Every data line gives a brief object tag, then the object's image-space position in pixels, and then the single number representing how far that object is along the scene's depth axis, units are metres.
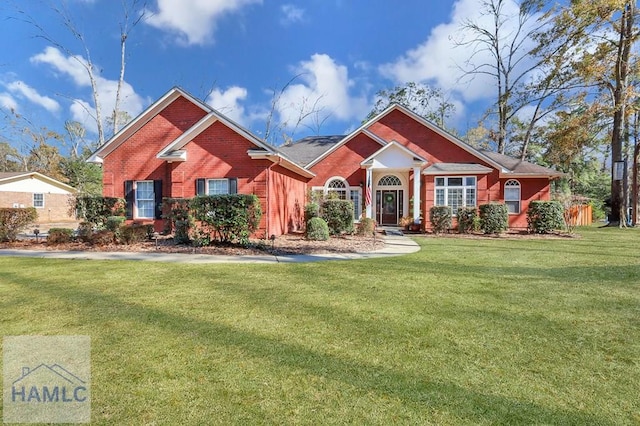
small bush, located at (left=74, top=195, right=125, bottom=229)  11.64
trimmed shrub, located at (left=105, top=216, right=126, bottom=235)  10.88
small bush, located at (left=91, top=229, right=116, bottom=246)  10.48
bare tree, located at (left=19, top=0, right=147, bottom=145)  20.52
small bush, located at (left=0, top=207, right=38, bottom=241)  11.10
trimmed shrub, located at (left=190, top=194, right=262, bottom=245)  9.73
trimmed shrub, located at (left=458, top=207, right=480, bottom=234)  15.21
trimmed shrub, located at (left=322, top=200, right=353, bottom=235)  14.00
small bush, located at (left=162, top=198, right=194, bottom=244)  10.10
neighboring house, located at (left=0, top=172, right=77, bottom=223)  25.47
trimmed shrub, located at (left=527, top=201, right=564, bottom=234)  14.89
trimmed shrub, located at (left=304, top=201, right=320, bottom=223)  14.42
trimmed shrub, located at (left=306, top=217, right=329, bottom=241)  12.49
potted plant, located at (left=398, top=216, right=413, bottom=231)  17.05
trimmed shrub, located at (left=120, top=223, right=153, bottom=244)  10.76
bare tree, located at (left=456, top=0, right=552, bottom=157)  25.66
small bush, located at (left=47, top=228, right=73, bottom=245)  10.68
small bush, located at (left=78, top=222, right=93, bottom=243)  10.81
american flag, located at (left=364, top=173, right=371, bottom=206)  17.08
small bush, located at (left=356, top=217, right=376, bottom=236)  14.36
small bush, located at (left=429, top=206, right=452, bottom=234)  15.45
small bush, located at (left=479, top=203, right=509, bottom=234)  14.80
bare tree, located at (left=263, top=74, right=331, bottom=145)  31.56
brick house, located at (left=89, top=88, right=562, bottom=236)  13.05
